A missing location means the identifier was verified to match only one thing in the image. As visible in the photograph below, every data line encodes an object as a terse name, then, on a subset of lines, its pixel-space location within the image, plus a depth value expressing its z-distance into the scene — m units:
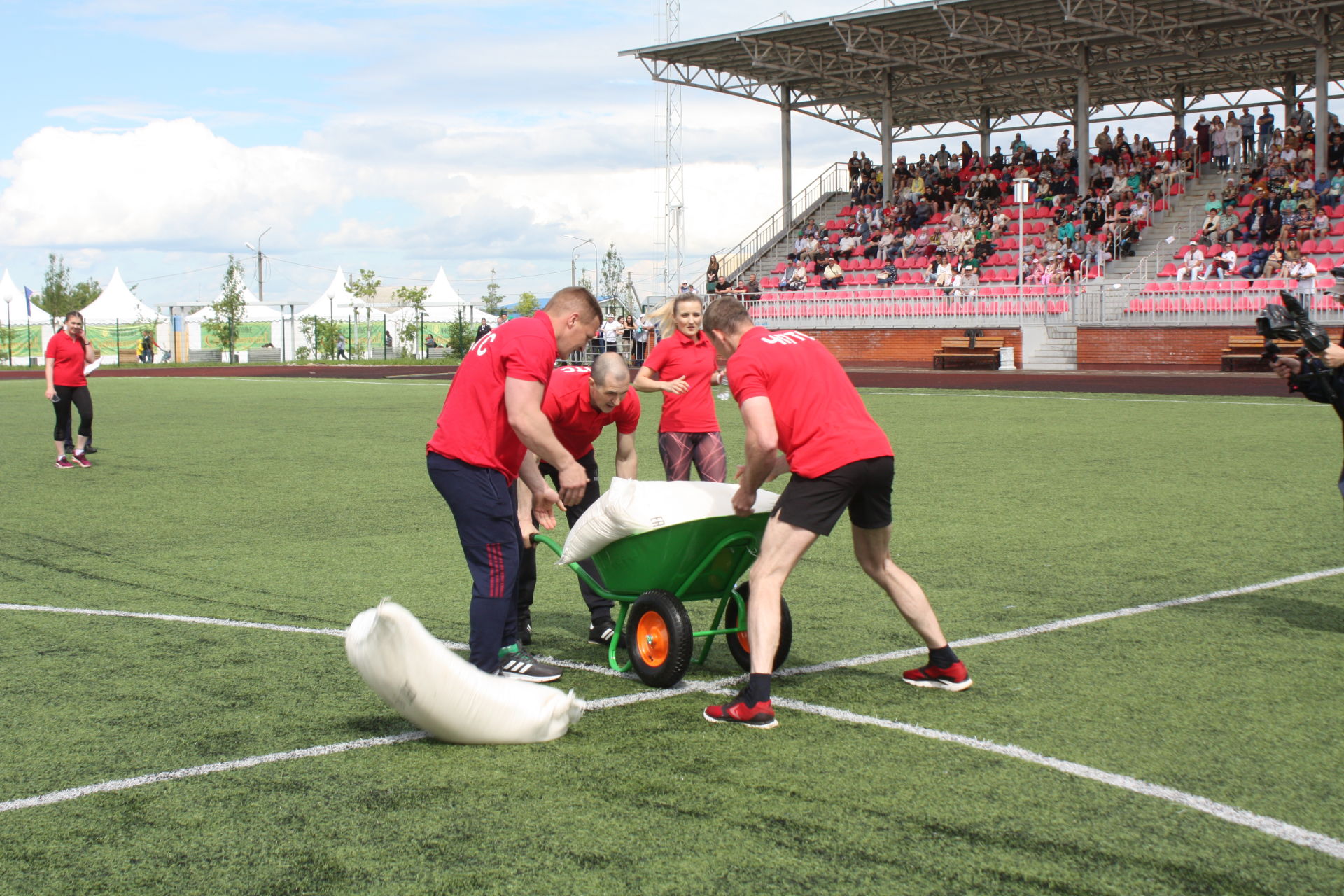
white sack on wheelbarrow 5.31
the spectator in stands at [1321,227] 28.38
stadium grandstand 29.44
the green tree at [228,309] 59.84
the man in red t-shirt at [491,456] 5.10
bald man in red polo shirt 5.88
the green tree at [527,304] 65.31
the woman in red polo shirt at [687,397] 8.28
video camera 6.18
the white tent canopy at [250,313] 63.94
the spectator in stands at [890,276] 36.88
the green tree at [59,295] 73.75
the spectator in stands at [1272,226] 29.06
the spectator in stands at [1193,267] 29.14
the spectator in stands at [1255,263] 28.06
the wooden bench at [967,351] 32.12
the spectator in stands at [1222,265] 28.72
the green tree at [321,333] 57.78
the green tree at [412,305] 57.88
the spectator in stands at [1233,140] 34.47
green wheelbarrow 5.28
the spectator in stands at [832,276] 38.38
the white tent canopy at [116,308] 61.75
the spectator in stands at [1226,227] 30.27
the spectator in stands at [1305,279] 26.14
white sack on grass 4.36
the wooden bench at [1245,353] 26.38
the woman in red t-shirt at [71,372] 14.41
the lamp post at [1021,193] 31.30
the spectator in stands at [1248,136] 34.62
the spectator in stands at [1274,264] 27.61
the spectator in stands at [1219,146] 34.66
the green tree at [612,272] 61.04
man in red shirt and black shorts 4.88
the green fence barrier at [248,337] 61.41
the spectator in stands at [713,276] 41.38
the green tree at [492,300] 77.26
